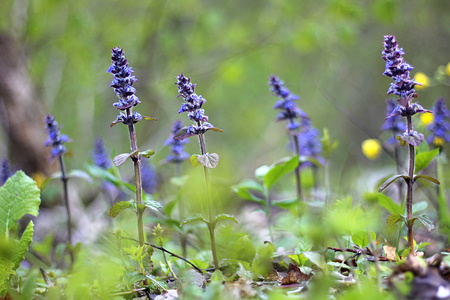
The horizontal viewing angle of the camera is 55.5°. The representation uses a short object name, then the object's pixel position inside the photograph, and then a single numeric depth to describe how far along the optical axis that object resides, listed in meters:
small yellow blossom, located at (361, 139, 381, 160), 3.09
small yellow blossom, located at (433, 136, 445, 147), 2.52
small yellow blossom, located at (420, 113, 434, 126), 2.55
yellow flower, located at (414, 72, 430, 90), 2.92
